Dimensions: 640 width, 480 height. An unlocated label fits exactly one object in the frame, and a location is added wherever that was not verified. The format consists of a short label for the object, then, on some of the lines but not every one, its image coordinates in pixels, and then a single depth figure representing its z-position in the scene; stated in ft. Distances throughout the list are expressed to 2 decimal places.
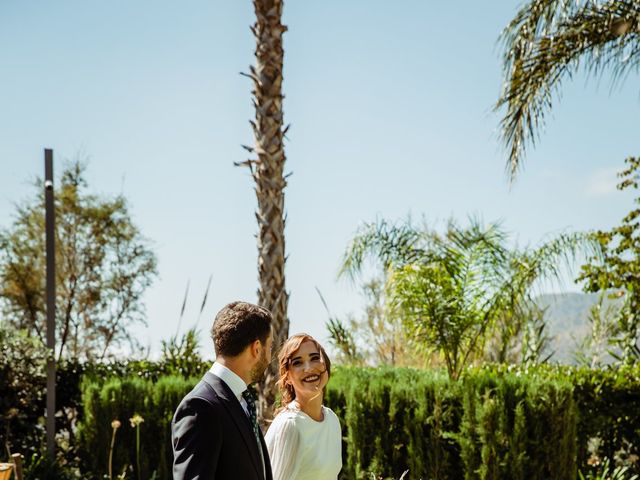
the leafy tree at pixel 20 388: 30.63
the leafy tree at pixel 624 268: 38.65
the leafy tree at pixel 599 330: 46.96
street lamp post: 30.45
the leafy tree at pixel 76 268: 66.08
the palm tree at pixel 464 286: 29.04
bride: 12.44
